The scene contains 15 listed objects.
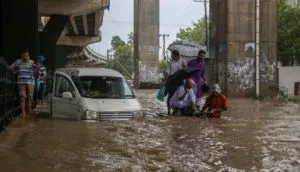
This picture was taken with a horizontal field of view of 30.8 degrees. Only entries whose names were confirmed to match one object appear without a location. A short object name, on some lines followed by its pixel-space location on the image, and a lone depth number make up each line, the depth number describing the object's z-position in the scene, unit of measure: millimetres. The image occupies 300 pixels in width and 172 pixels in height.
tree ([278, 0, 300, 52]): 34219
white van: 12039
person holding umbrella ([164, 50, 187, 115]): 13789
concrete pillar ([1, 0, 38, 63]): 19297
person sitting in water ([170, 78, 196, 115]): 13180
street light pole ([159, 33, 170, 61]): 99762
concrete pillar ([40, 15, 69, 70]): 36781
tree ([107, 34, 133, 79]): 112750
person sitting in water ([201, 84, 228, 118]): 12367
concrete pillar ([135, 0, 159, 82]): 51031
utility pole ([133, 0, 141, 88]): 50438
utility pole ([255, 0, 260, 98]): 24078
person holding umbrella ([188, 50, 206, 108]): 13633
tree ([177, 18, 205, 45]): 84812
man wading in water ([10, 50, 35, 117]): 13469
